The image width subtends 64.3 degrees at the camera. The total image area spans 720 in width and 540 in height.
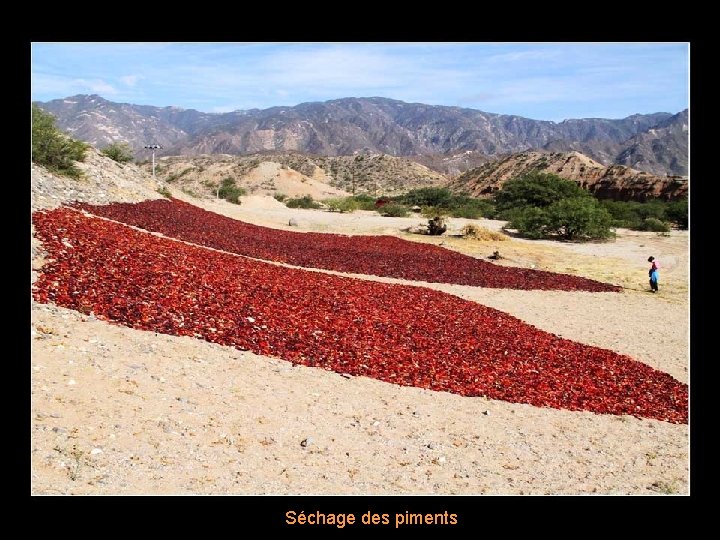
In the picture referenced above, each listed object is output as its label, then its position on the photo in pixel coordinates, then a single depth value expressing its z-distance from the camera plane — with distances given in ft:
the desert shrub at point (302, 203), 190.80
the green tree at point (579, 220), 119.85
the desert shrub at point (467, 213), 165.11
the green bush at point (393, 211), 162.09
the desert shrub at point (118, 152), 119.14
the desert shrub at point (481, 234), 113.50
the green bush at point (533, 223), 125.90
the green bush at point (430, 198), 168.35
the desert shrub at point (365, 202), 186.50
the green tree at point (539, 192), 158.20
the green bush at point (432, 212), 126.66
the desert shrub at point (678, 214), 149.07
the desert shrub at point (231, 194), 167.75
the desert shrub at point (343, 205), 174.20
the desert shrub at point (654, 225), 136.87
